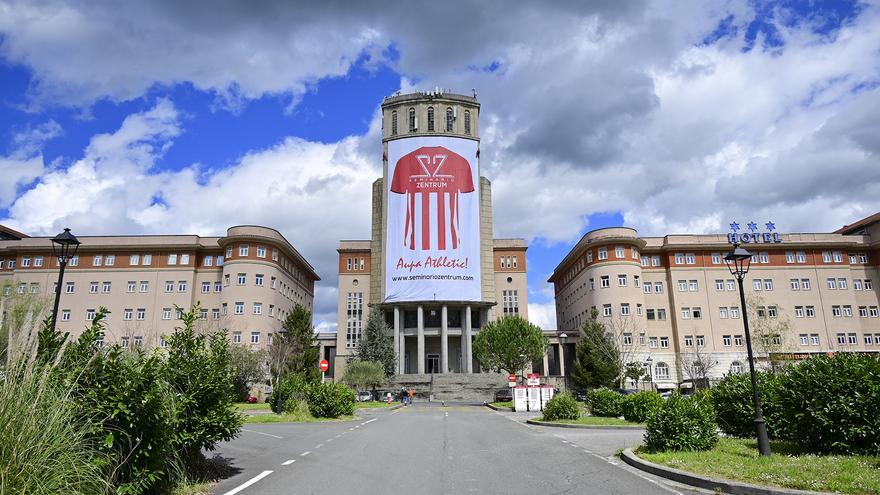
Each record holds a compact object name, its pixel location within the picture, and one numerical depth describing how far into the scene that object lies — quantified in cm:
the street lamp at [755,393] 1114
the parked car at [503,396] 4772
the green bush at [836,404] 1052
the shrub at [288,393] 2809
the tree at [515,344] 5325
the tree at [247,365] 4747
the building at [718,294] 6397
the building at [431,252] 6812
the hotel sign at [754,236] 6556
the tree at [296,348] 5422
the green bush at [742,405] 1387
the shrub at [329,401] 2767
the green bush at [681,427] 1230
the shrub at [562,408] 2377
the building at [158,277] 6294
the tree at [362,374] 5325
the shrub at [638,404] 2164
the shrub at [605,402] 2473
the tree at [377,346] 6656
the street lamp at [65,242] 1277
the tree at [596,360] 5356
